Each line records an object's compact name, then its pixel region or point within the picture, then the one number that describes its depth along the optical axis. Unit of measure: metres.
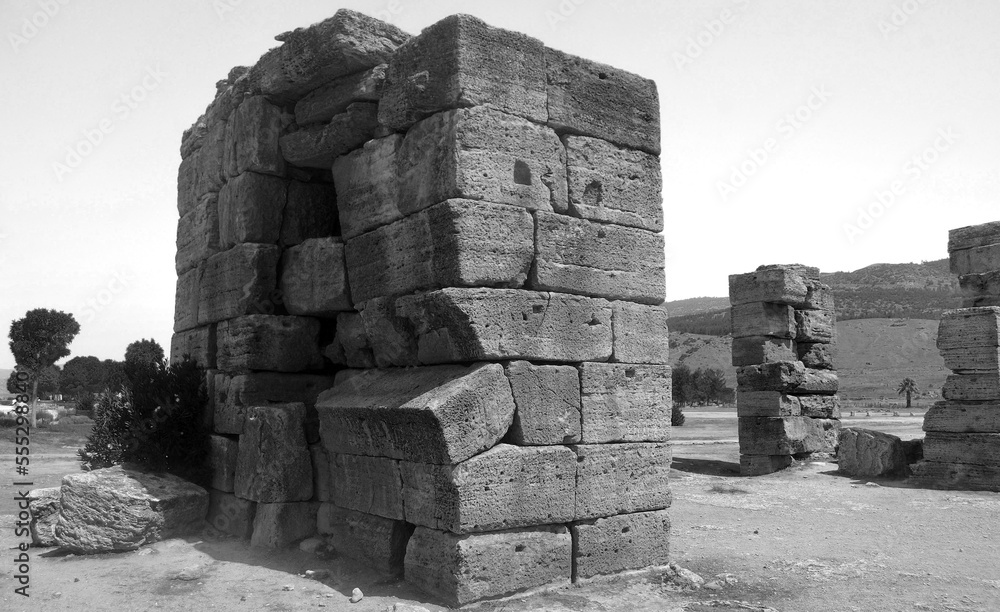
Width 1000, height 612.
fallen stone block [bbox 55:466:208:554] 6.82
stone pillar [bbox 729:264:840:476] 14.13
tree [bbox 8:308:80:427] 31.02
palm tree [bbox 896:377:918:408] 40.82
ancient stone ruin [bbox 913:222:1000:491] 11.86
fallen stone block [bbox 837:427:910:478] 12.87
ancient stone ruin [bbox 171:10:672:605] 5.71
